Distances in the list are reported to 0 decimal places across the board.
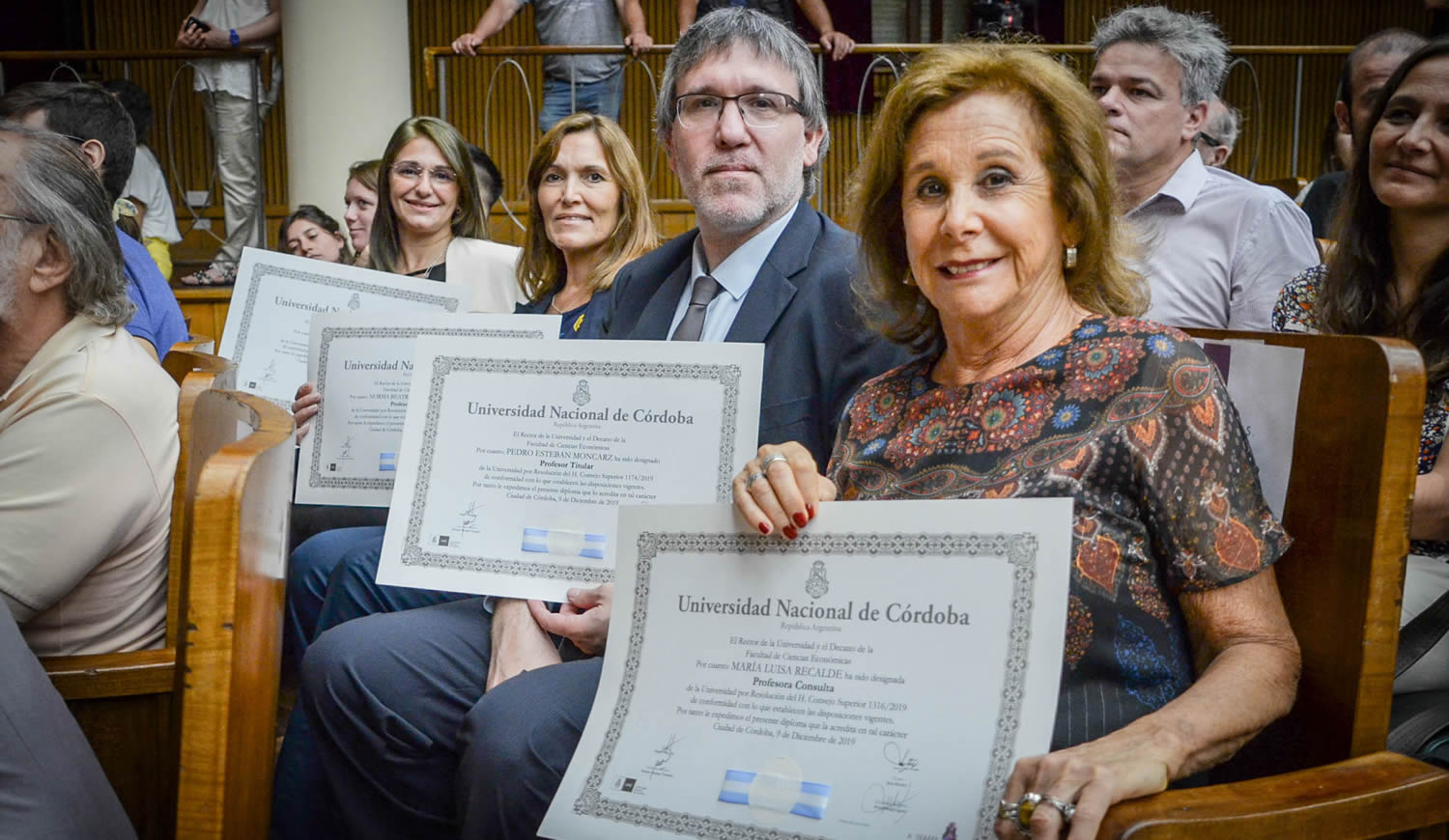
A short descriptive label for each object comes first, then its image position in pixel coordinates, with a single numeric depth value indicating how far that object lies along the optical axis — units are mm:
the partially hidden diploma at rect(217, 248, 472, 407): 2457
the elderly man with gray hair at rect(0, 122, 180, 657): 1437
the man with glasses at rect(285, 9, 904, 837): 1464
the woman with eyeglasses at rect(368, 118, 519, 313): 3355
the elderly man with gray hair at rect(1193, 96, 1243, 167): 3743
